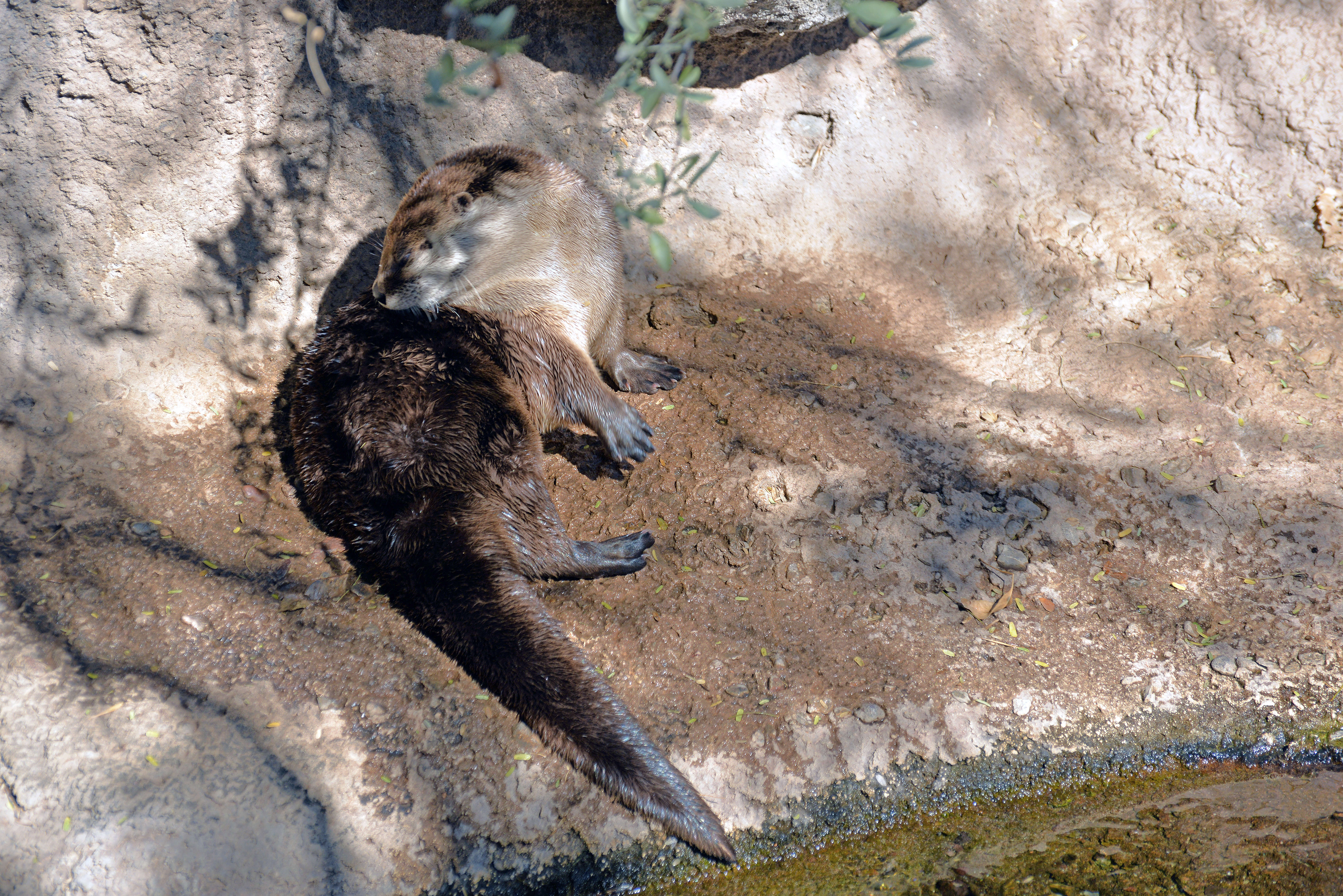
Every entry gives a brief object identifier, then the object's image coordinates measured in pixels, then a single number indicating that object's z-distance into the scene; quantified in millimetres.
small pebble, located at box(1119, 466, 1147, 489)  7593
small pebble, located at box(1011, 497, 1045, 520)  7561
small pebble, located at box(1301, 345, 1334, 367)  7727
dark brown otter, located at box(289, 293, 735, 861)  7333
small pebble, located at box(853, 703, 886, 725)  7383
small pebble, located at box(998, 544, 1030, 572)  7511
